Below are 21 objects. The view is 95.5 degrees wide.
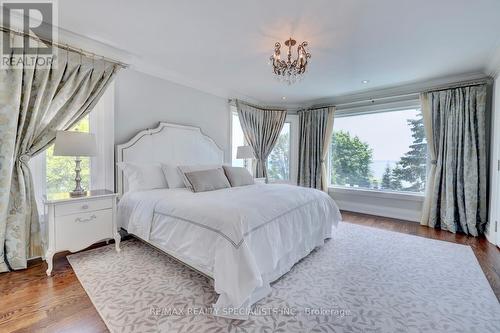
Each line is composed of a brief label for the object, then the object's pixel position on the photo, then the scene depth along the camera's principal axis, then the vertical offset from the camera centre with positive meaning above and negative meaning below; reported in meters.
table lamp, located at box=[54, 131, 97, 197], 2.23 +0.13
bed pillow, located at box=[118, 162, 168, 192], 2.87 -0.21
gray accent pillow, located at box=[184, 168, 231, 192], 2.80 -0.24
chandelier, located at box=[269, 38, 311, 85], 2.49 +1.11
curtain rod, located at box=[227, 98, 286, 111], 4.62 +1.27
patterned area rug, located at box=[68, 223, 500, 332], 1.55 -1.08
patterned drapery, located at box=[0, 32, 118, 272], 2.15 +0.34
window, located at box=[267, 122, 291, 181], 5.61 +0.15
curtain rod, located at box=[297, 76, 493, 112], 3.41 +1.30
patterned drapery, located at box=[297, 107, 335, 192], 5.06 +0.43
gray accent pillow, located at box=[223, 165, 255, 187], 3.30 -0.21
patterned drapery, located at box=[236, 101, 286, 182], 4.91 +0.74
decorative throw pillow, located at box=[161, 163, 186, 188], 3.03 -0.21
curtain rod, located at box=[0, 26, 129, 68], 2.20 +1.24
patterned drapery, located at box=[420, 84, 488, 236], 3.41 +0.12
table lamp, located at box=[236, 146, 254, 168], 4.40 +0.20
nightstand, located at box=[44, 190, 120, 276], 2.17 -0.64
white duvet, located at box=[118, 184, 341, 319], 1.64 -0.62
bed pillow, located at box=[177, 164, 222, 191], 2.92 -0.10
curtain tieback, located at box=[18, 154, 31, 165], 2.26 -0.02
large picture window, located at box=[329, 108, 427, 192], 4.22 +0.28
